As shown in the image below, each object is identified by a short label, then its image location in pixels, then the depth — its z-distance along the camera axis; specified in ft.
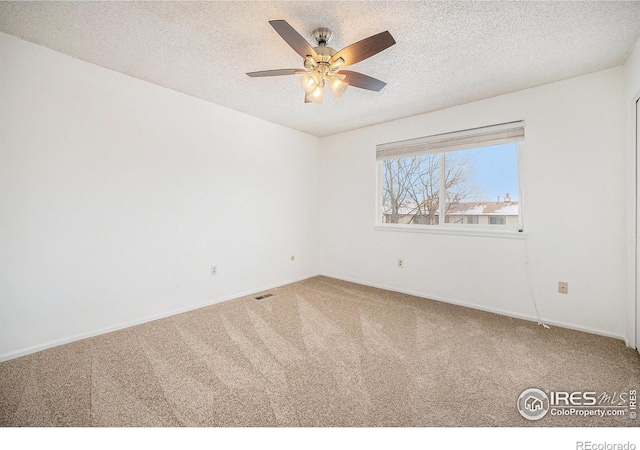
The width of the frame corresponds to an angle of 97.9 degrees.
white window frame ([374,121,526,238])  9.53
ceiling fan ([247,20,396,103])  5.29
